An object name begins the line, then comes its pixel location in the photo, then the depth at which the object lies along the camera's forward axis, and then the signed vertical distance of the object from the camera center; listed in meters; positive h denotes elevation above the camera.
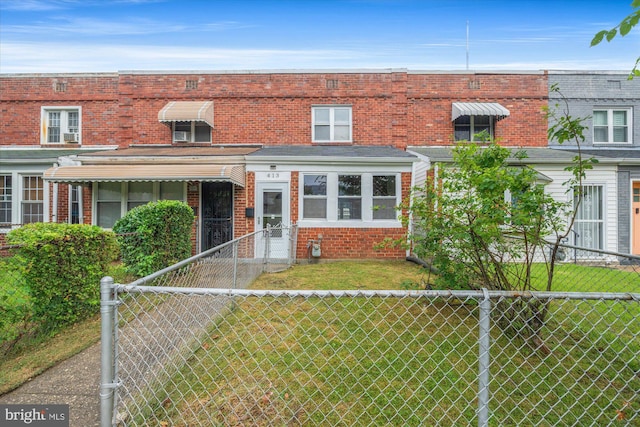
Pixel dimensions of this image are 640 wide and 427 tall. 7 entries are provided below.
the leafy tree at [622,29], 2.01 +1.18
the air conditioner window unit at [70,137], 12.46 +2.93
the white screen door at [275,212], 9.83 +0.07
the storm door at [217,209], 10.51 +0.16
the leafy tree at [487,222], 3.38 -0.07
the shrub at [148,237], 5.82 -0.42
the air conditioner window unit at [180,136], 12.23 +2.92
